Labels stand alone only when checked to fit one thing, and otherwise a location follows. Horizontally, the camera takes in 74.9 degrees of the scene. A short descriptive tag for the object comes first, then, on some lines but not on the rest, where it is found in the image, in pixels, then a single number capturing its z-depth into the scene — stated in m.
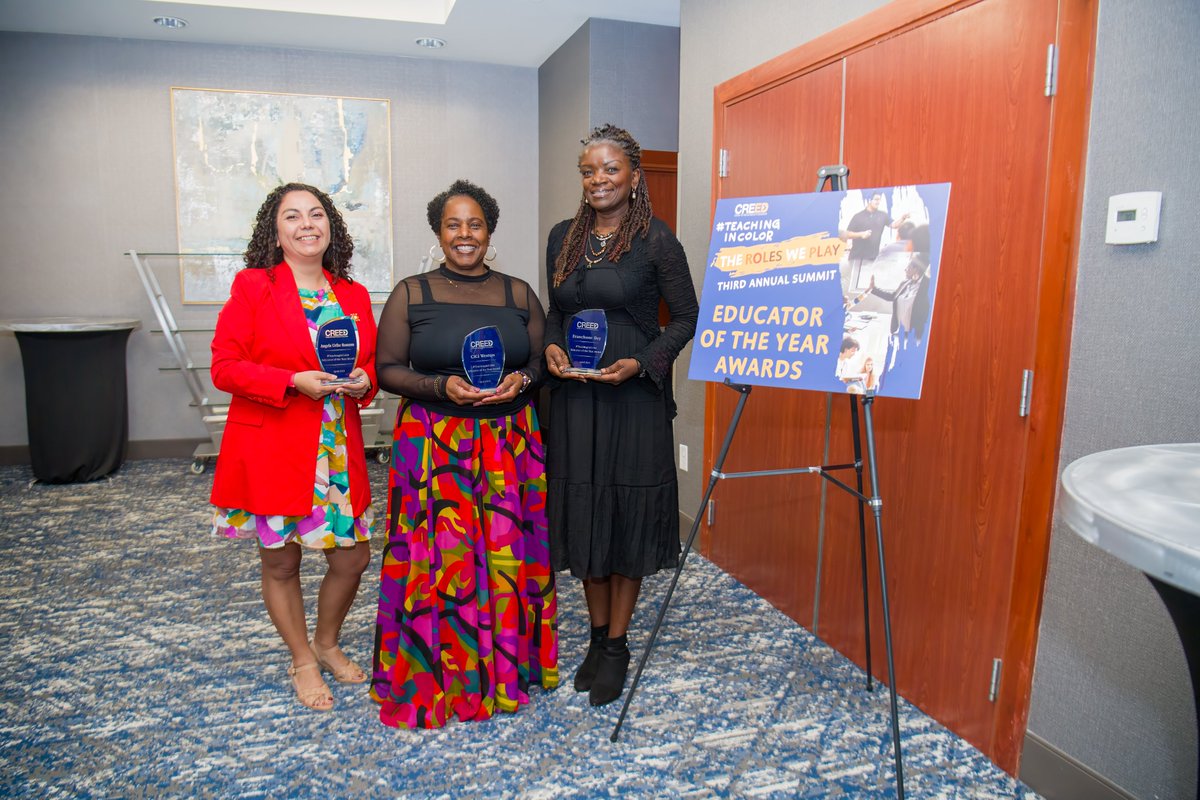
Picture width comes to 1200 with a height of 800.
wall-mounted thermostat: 1.59
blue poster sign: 1.76
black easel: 1.80
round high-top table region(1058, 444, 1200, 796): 0.78
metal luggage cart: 4.98
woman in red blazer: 2.01
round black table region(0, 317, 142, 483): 4.64
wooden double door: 1.84
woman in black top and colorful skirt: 2.07
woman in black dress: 2.13
